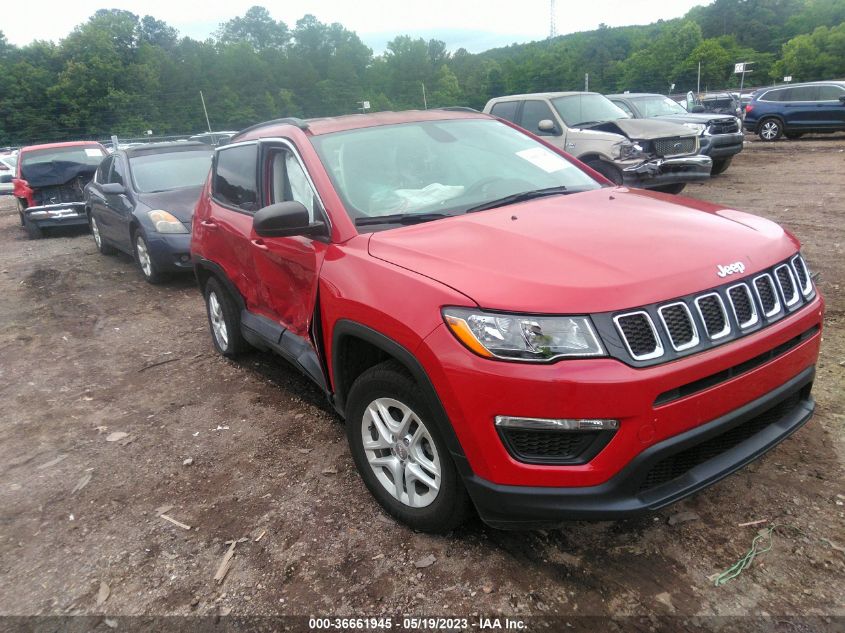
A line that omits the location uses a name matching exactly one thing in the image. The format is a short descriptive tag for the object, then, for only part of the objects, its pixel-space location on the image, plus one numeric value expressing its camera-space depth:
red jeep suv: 2.11
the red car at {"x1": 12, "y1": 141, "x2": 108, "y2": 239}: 11.46
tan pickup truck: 9.16
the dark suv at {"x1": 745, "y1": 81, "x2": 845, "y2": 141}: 17.67
